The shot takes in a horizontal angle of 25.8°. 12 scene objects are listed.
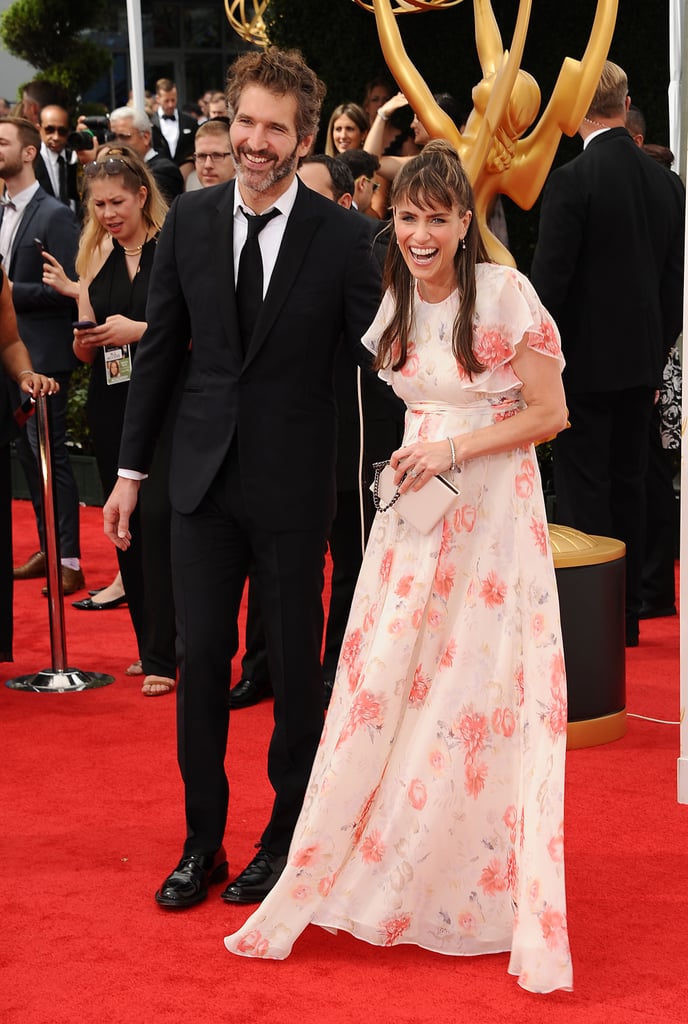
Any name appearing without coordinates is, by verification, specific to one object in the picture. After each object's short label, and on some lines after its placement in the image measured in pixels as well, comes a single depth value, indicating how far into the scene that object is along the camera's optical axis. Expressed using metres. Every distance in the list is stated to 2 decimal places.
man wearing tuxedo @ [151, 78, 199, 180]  14.04
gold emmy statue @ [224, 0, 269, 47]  10.13
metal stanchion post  5.42
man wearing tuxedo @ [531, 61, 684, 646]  5.57
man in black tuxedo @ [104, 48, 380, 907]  3.22
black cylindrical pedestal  4.57
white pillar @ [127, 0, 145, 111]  10.55
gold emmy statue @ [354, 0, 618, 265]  4.93
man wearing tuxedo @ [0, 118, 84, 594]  6.75
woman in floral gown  3.04
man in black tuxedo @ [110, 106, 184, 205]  9.05
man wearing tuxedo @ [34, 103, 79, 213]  9.82
